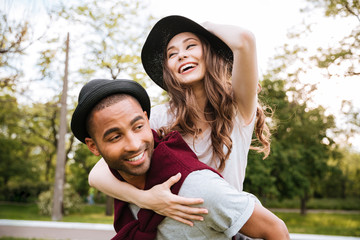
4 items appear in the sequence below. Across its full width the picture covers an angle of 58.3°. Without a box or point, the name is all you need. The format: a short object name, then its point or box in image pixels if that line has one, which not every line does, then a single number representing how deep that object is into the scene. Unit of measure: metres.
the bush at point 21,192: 23.67
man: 1.29
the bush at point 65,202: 15.79
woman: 1.94
